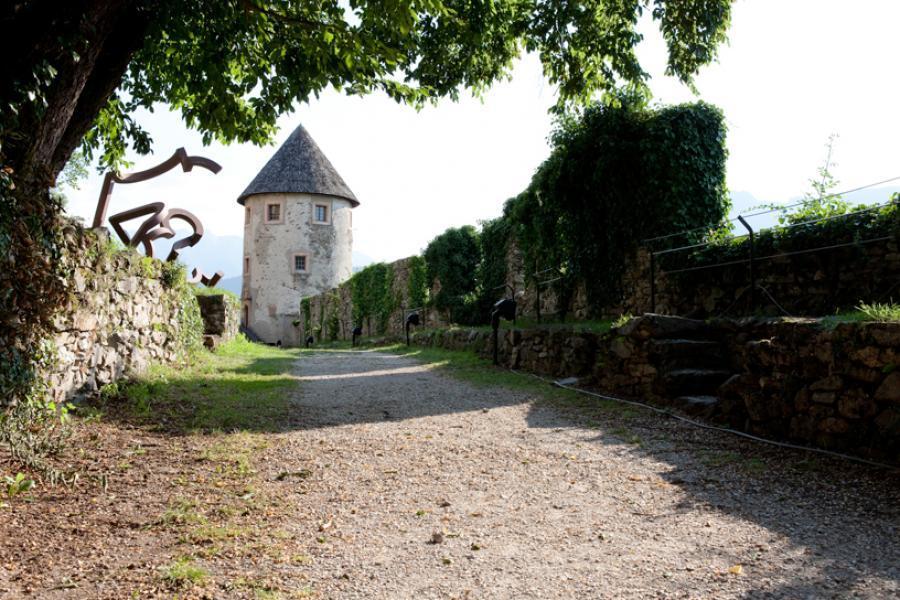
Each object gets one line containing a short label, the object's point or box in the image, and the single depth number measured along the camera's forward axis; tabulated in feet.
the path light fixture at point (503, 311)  41.73
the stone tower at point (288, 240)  127.24
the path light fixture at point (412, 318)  67.31
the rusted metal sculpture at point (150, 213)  34.50
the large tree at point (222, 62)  16.02
